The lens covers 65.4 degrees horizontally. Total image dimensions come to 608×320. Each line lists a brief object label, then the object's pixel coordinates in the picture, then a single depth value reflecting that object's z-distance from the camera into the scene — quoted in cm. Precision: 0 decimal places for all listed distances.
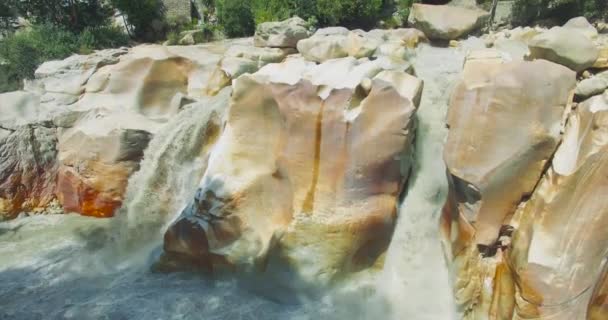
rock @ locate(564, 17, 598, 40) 654
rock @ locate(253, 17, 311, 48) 957
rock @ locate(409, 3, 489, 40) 969
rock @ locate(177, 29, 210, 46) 1347
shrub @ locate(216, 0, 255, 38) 1345
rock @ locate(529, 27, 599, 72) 522
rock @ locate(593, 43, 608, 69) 534
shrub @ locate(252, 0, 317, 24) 1270
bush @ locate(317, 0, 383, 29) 1229
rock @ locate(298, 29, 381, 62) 778
